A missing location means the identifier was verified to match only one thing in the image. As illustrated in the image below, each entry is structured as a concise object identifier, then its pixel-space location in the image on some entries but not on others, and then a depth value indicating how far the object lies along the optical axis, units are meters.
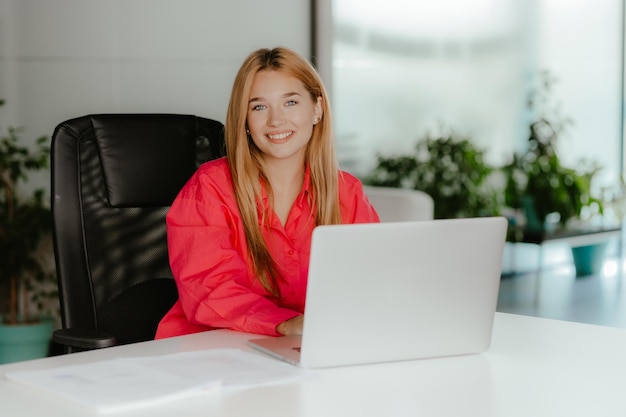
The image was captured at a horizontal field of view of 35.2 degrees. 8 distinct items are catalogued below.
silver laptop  1.57
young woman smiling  2.12
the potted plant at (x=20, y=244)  4.18
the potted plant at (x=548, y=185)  5.22
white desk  1.39
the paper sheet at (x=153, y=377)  1.41
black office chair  2.38
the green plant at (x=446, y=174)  5.18
